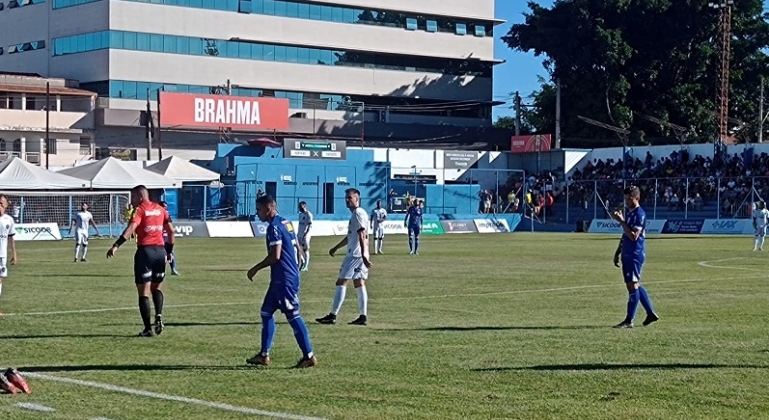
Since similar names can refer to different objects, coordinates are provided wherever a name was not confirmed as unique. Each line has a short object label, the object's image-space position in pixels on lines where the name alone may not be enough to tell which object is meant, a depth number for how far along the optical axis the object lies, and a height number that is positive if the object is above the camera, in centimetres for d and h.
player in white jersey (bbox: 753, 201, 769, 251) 4525 -123
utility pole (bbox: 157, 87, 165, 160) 7494 +272
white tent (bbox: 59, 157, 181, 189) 5769 +42
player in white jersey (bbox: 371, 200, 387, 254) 4100 -126
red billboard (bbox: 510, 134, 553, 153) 8256 +321
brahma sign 7825 +496
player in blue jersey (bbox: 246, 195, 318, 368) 1315 -107
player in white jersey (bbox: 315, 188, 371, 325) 1817 -118
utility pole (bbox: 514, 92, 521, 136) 9378 +611
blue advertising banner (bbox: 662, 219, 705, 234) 6406 -189
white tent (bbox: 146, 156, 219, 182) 6241 +76
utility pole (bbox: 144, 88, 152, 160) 7419 +341
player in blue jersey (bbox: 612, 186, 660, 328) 1783 -95
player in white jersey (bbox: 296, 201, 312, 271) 3141 -114
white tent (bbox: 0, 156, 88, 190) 5469 +20
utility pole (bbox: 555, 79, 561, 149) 8962 +548
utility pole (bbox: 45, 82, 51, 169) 7020 +390
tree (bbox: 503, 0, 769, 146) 8731 +978
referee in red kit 1631 -92
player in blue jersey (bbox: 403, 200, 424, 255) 4175 -134
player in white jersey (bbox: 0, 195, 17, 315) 1925 -86
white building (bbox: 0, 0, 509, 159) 8200 +940
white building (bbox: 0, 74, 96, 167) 7712 +408
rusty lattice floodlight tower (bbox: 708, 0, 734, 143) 7100 +809
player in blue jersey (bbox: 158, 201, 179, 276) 2848 -211
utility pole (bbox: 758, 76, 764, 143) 7994 +533
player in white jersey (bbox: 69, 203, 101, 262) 3675 -149
